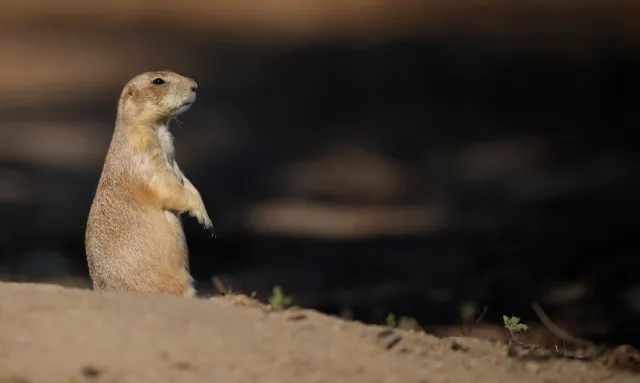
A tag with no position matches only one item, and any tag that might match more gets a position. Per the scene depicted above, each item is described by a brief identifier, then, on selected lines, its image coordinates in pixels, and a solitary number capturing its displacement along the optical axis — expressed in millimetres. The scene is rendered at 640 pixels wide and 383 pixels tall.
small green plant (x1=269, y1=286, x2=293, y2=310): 14445
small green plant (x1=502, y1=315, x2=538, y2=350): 12742
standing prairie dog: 13664
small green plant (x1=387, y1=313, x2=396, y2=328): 13946
